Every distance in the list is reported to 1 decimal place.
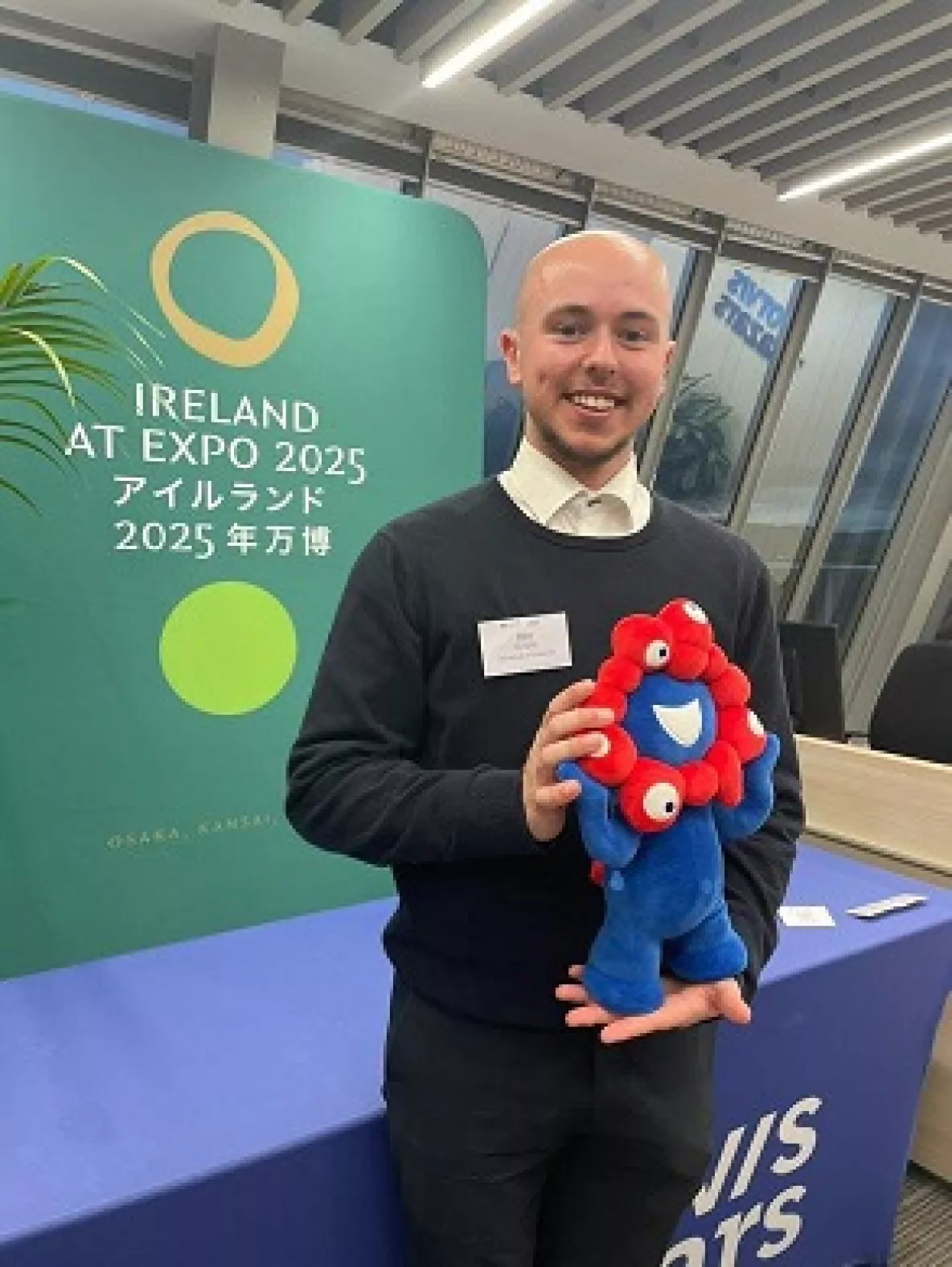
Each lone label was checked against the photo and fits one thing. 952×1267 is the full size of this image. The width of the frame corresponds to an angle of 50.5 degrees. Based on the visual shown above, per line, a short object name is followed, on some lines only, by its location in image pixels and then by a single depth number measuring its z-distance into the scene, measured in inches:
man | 40.0
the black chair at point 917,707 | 132.3
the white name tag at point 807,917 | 76.7
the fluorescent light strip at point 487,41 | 138.0
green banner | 75.3
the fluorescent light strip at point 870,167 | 190.2
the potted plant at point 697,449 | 265.0
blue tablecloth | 45.6
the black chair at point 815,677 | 116.6
